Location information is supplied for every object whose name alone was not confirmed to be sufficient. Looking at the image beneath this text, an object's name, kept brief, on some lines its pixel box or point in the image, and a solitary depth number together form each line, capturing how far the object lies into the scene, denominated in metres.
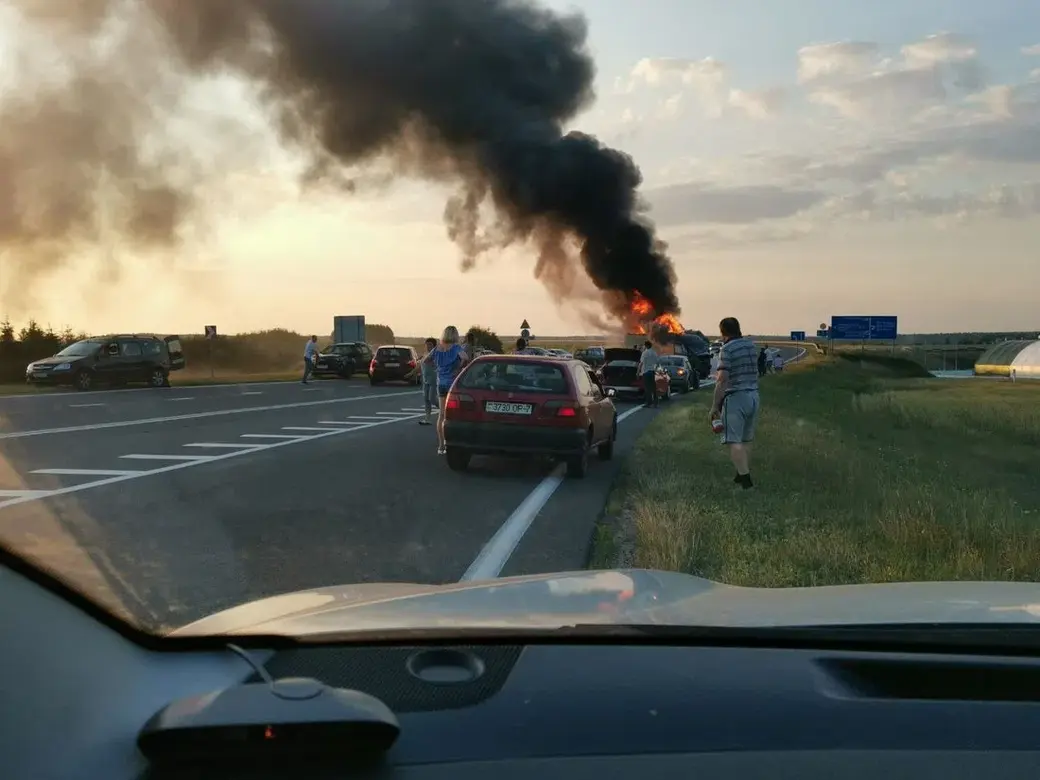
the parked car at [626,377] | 31.53
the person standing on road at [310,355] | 37.20
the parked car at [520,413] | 12.35
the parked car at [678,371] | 35.53
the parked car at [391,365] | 38.53
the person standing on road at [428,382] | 19.31
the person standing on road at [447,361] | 15.41
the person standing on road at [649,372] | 26.00
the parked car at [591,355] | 50.02
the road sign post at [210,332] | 44.41
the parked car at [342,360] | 43.00
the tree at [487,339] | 71.00
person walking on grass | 11.13
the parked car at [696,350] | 44.53
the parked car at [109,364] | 29.77
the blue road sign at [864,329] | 62.75
